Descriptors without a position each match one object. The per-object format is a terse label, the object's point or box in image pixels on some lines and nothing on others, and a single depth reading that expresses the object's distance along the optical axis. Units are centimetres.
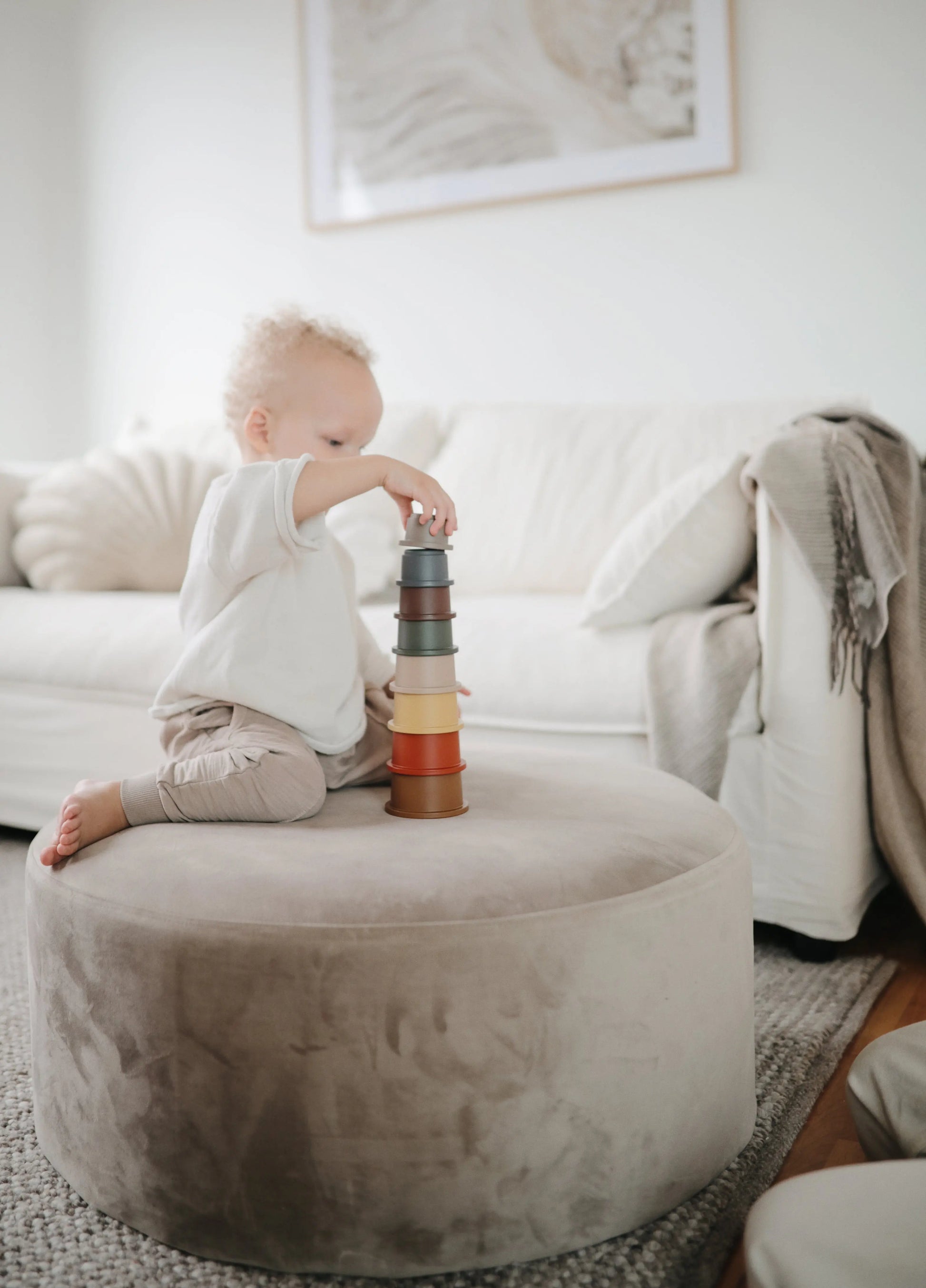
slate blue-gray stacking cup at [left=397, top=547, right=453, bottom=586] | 114
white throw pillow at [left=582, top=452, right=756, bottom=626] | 176
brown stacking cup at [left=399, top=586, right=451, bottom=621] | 113
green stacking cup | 113
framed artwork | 274
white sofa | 164
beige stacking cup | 114
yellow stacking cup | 114
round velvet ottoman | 89
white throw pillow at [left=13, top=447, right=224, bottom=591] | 247
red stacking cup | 113
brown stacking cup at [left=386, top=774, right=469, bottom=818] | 113
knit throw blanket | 162
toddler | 115
